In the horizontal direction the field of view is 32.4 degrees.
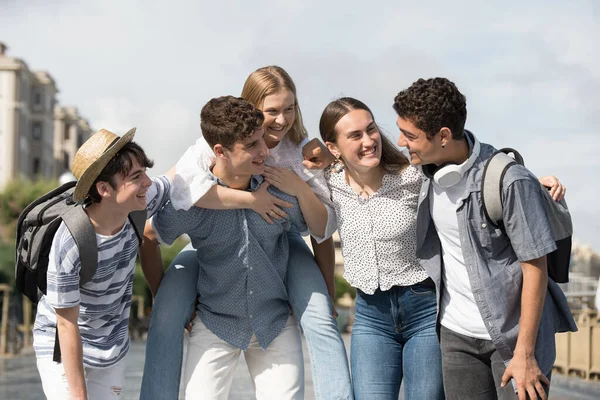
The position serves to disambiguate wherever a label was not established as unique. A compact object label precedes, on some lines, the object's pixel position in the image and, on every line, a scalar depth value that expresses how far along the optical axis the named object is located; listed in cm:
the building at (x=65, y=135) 9500
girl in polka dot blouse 527
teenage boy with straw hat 487
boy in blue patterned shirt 536
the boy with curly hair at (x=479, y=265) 450
